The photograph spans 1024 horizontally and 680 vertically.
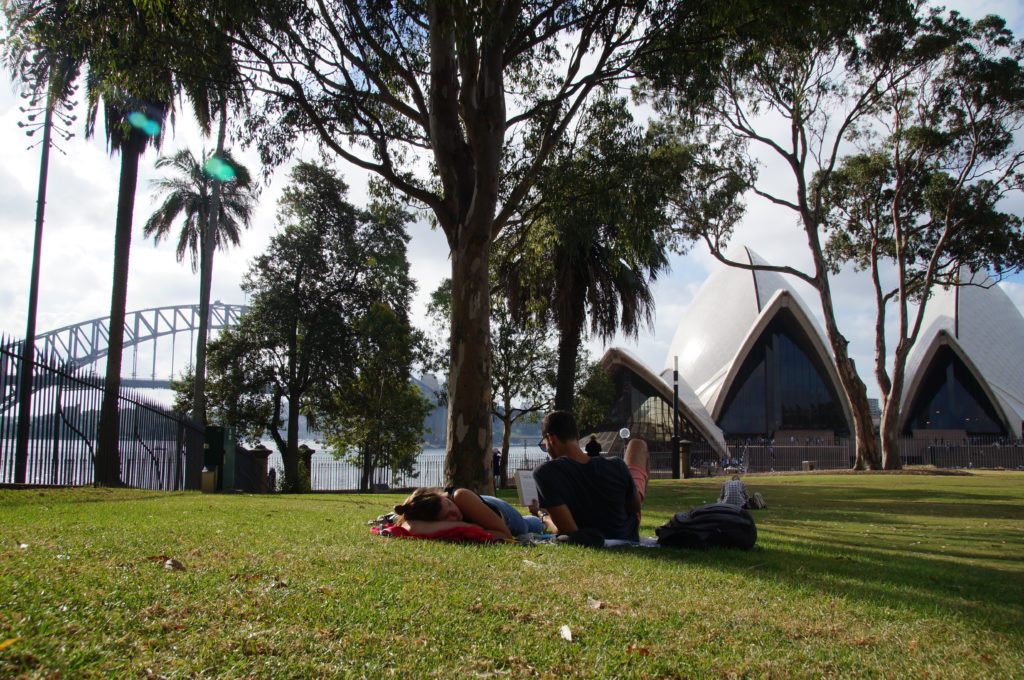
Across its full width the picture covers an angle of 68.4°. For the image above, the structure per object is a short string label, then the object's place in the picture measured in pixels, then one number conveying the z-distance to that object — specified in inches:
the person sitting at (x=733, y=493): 354.9
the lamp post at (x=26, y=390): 398.3
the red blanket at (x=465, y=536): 217.2
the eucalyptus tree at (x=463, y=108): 373.4
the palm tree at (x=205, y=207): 929.5
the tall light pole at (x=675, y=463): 1069.1
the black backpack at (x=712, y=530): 223.3
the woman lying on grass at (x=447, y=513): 220.4
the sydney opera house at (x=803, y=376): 1820.9
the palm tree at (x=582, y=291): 727.1
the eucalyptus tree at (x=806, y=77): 398.0
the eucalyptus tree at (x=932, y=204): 872.9
